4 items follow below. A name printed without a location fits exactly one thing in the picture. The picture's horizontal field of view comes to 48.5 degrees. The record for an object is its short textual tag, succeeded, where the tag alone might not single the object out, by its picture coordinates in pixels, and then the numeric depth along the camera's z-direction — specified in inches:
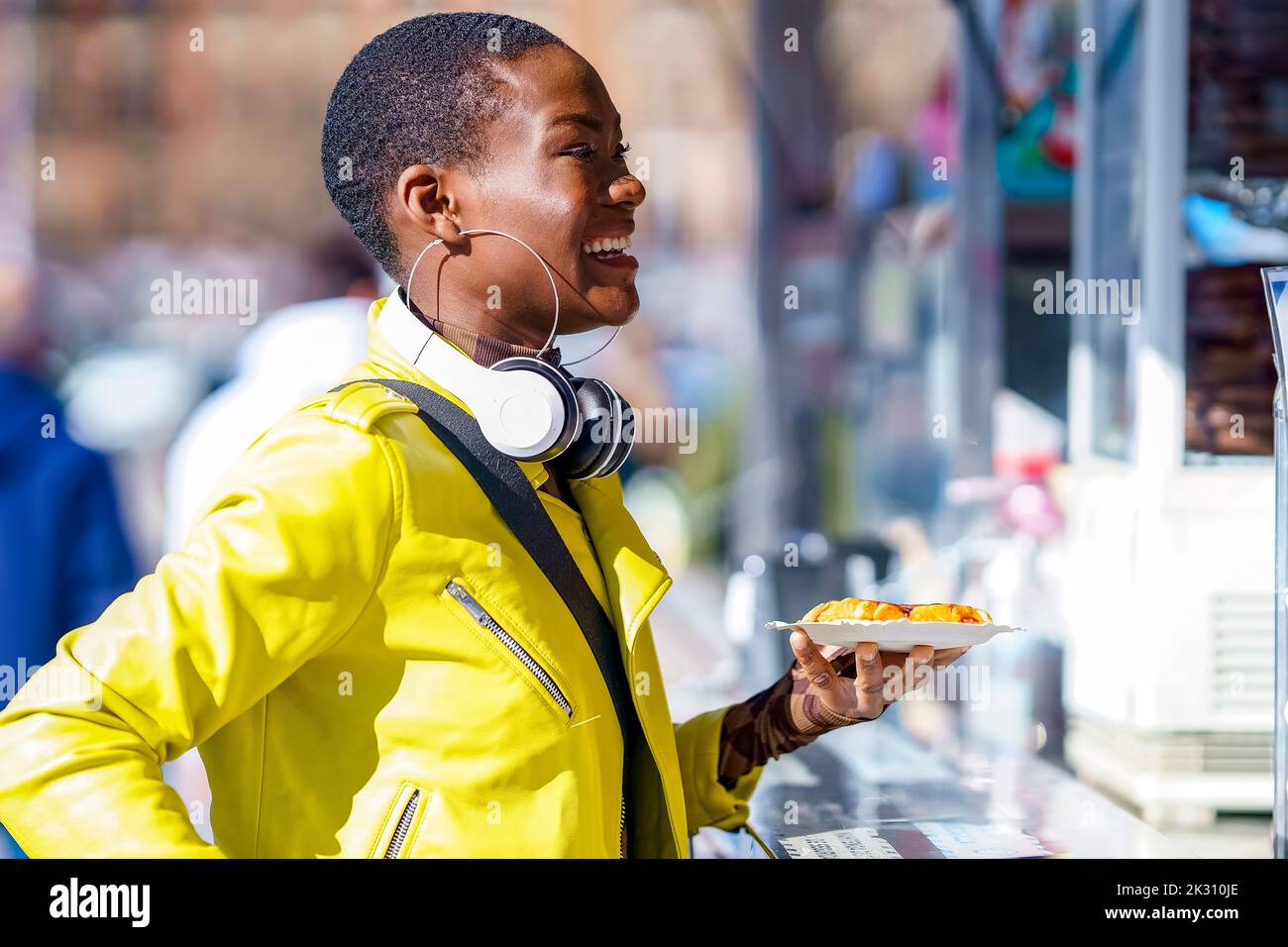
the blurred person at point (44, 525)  99.3
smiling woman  47.0
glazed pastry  61.0
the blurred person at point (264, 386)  113.7
